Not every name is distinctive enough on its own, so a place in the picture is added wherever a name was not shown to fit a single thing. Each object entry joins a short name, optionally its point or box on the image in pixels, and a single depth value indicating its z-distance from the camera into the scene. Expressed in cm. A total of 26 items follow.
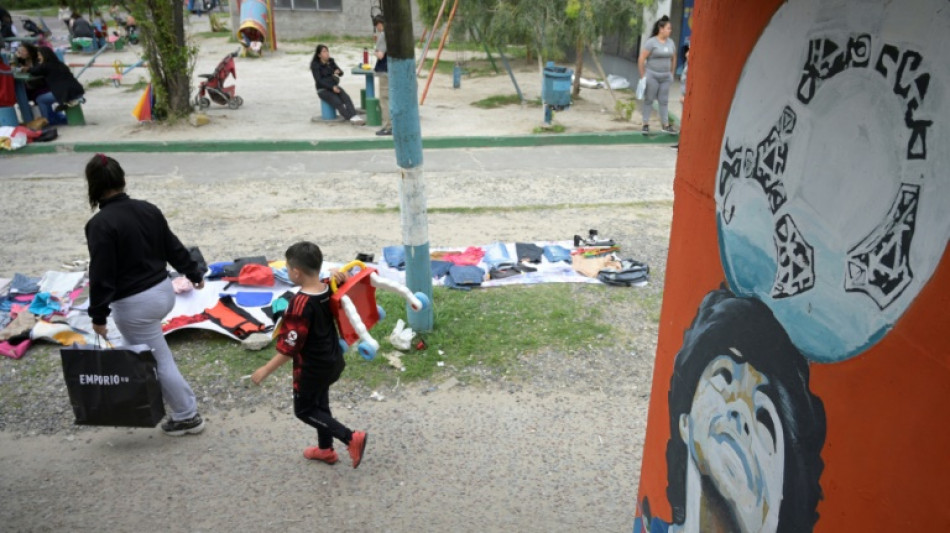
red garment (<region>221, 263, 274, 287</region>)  686
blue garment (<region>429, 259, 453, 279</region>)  724
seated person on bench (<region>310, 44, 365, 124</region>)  1385
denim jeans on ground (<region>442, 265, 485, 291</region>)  700
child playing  405
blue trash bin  1312
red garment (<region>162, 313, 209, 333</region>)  609
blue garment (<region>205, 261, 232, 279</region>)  707
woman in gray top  1241
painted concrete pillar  168
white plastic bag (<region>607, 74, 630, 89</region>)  1803
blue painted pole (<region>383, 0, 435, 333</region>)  542
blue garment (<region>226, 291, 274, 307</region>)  661
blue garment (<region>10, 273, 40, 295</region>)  678
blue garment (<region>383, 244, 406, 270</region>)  739
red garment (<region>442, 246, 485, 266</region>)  747
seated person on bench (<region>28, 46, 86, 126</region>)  1333
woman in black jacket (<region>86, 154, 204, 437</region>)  426
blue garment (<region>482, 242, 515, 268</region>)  749
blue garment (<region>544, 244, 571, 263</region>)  763
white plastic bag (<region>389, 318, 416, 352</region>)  589
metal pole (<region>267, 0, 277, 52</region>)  2367
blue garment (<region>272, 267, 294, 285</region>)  696
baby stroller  1482
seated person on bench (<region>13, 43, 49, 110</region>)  1338
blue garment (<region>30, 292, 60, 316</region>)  633
